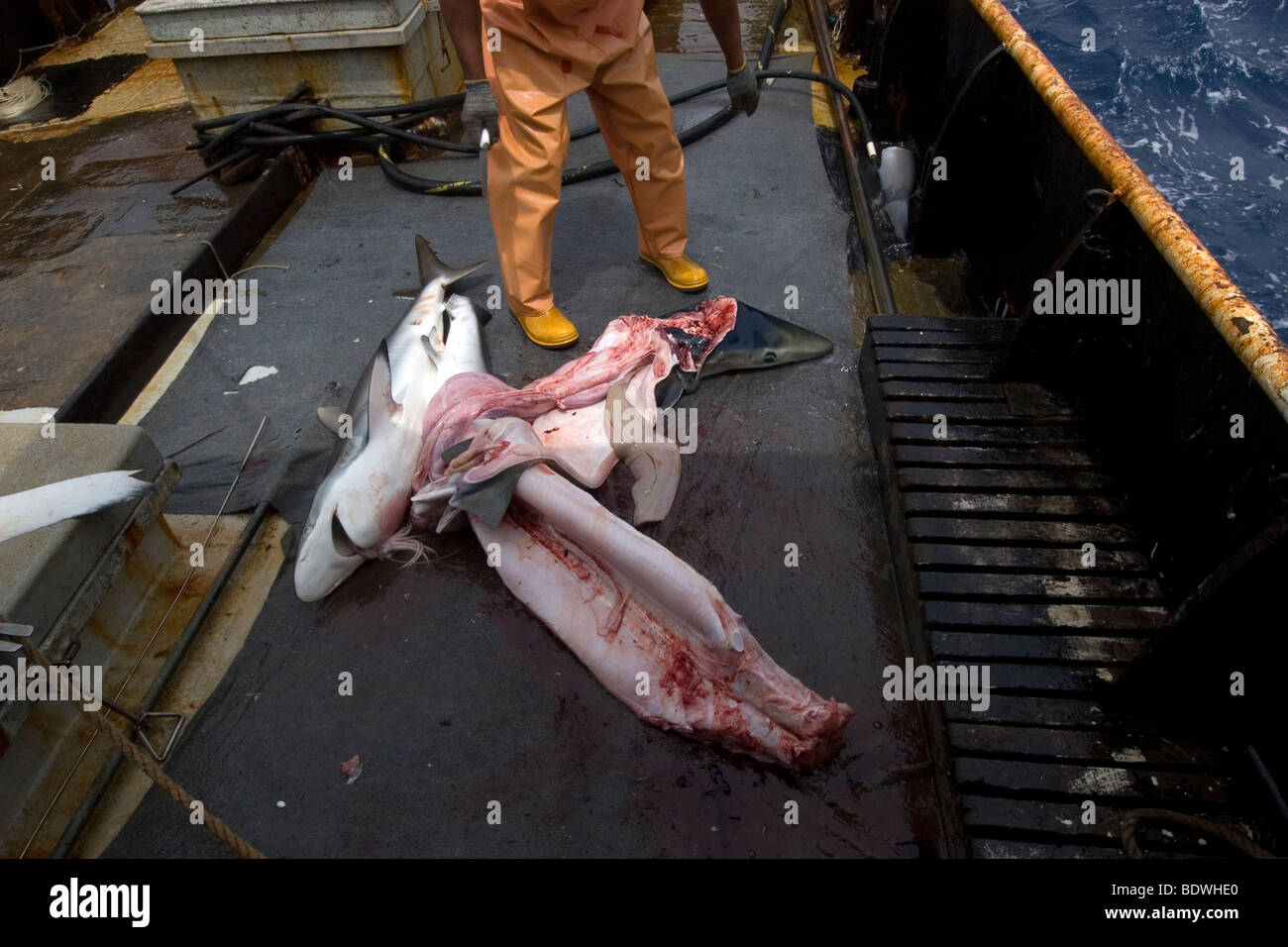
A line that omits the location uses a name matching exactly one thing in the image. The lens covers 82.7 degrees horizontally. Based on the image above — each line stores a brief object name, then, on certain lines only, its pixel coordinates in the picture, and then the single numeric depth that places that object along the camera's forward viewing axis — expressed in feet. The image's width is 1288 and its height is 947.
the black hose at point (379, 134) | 16.99
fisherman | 10.86
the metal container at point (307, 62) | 17.37
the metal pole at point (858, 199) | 13.53
